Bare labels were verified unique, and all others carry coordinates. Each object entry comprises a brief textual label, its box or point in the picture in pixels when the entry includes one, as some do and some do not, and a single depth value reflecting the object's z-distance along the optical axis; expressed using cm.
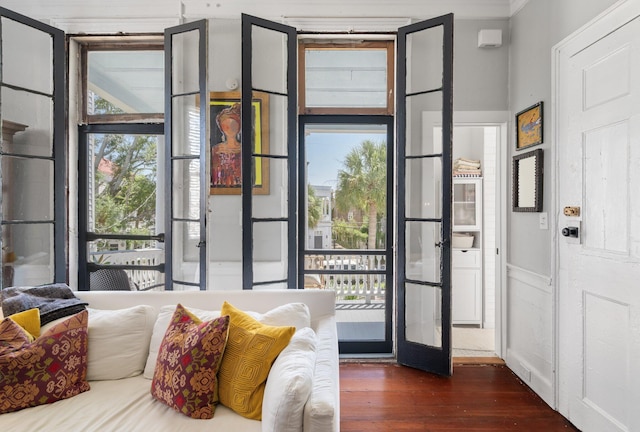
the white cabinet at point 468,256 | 399
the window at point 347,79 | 313
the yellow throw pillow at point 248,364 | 150
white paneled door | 180
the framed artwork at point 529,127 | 257
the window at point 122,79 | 312
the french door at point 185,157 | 270
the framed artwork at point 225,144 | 302
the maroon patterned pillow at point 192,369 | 150
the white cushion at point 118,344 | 180
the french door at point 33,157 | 274
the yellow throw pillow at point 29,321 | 174
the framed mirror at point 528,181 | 256
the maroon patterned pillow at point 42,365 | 154
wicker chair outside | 323
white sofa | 130
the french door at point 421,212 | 283
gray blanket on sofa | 189
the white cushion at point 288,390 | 127
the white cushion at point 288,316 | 182
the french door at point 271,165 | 279
